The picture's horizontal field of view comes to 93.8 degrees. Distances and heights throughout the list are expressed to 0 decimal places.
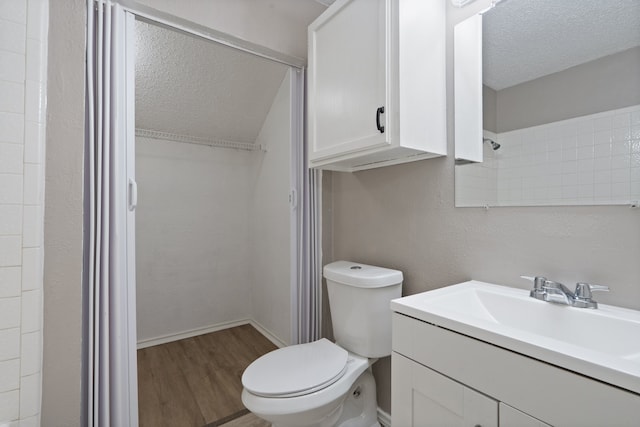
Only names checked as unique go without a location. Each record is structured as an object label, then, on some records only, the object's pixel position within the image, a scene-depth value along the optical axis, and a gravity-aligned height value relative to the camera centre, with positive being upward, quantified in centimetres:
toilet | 110 -63
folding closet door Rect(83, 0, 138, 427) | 113 -6
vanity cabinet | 55 -38
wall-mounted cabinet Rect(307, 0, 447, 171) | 109 +54
